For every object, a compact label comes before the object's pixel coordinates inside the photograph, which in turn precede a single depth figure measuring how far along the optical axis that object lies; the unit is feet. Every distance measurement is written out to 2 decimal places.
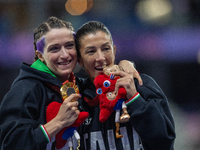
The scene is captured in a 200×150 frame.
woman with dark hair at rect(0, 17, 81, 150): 20.42
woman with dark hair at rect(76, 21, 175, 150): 20.59
